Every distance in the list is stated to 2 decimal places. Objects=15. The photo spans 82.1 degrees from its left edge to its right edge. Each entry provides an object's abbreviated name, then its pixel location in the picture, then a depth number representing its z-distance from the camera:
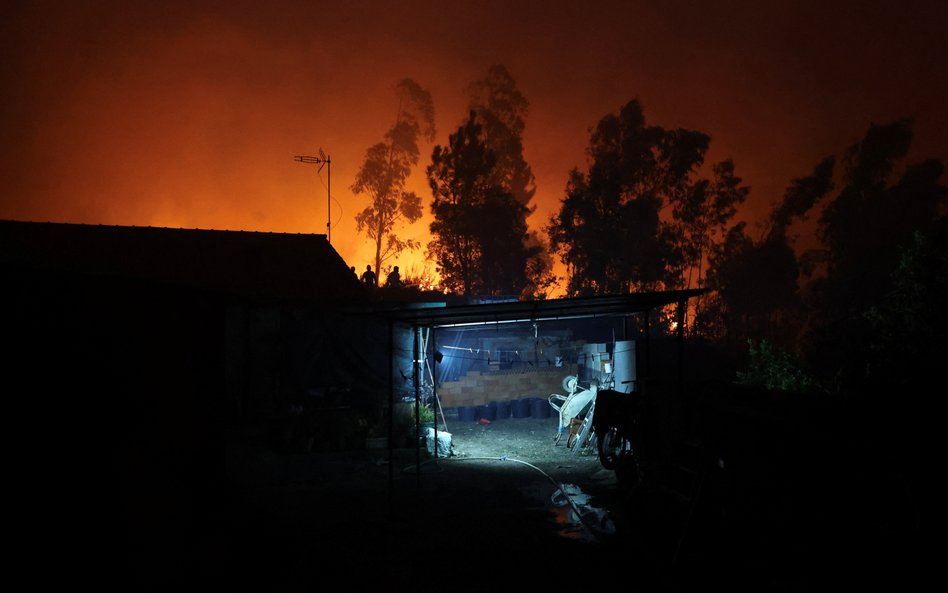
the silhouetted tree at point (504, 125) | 37.41
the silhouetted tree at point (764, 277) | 31.45
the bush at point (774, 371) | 11.70
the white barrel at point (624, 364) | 12.41
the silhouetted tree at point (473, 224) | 31.30
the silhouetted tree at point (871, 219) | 25.52
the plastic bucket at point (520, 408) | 17.28
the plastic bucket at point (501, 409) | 17.22
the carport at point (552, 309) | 7.51
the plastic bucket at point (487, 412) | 17.14
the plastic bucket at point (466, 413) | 17.02
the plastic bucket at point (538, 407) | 17.39
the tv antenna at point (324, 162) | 21.43
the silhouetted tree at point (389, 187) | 33.65
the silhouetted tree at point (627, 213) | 28.22
